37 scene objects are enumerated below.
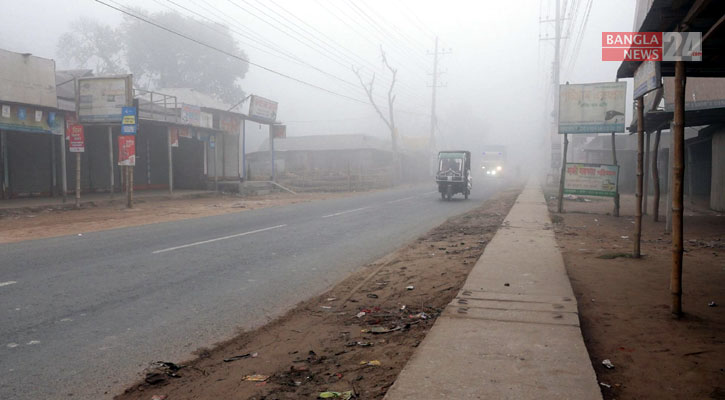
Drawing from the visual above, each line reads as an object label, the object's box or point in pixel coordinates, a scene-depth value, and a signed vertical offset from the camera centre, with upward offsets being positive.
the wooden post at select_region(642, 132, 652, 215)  16.28 +0.85
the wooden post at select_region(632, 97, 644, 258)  7.89 +0.23
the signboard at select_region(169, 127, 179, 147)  26.49 +1.76
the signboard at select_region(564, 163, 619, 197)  16.42 -0.19
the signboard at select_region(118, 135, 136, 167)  19.36 +0.72
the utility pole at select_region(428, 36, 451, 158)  56.12 +6.59
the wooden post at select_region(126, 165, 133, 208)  20.08 -0.77
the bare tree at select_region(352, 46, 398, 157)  50.78 +7.02
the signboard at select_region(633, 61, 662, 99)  5.75 +1.17
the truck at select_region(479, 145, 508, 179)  67.19 +1.40
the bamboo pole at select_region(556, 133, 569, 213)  17.42 -0.39
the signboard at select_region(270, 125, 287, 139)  34.97 +2.75
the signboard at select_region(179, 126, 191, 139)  27.41 +2.08
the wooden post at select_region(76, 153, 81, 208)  18.40 -0.55
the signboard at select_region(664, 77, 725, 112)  13.97 +2.35
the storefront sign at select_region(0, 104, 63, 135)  17.73 +1.79
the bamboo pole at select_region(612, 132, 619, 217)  16.88 -1.02
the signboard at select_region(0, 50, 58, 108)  17.74 +3.24
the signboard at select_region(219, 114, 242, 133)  31.28 +3.00
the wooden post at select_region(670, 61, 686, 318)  5.12 -0.17
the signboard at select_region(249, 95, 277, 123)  31.48 +3.96
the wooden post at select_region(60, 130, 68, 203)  19.61 +0.04
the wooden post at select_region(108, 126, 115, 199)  21.64 +0.31
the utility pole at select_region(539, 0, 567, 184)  38.41 +8.74
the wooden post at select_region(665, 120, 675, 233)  12.38 -1.16
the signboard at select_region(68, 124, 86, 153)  17.86 +1.11
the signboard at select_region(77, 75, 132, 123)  20.19 +2.84
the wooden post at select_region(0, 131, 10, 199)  19.83 +0.18
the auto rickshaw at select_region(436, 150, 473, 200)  26.08 -0.06
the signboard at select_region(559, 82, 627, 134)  16.75 +2.26
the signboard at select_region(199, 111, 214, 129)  28.38 +2.86
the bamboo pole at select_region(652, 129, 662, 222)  14.86 -0.41
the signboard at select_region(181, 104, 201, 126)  26.65 +2.95
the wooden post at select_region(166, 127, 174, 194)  25.14 +0.13
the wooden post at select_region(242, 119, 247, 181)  32.29 +1.03
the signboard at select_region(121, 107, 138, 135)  19.30 +1.87
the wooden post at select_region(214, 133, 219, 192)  30.12 -0.37
